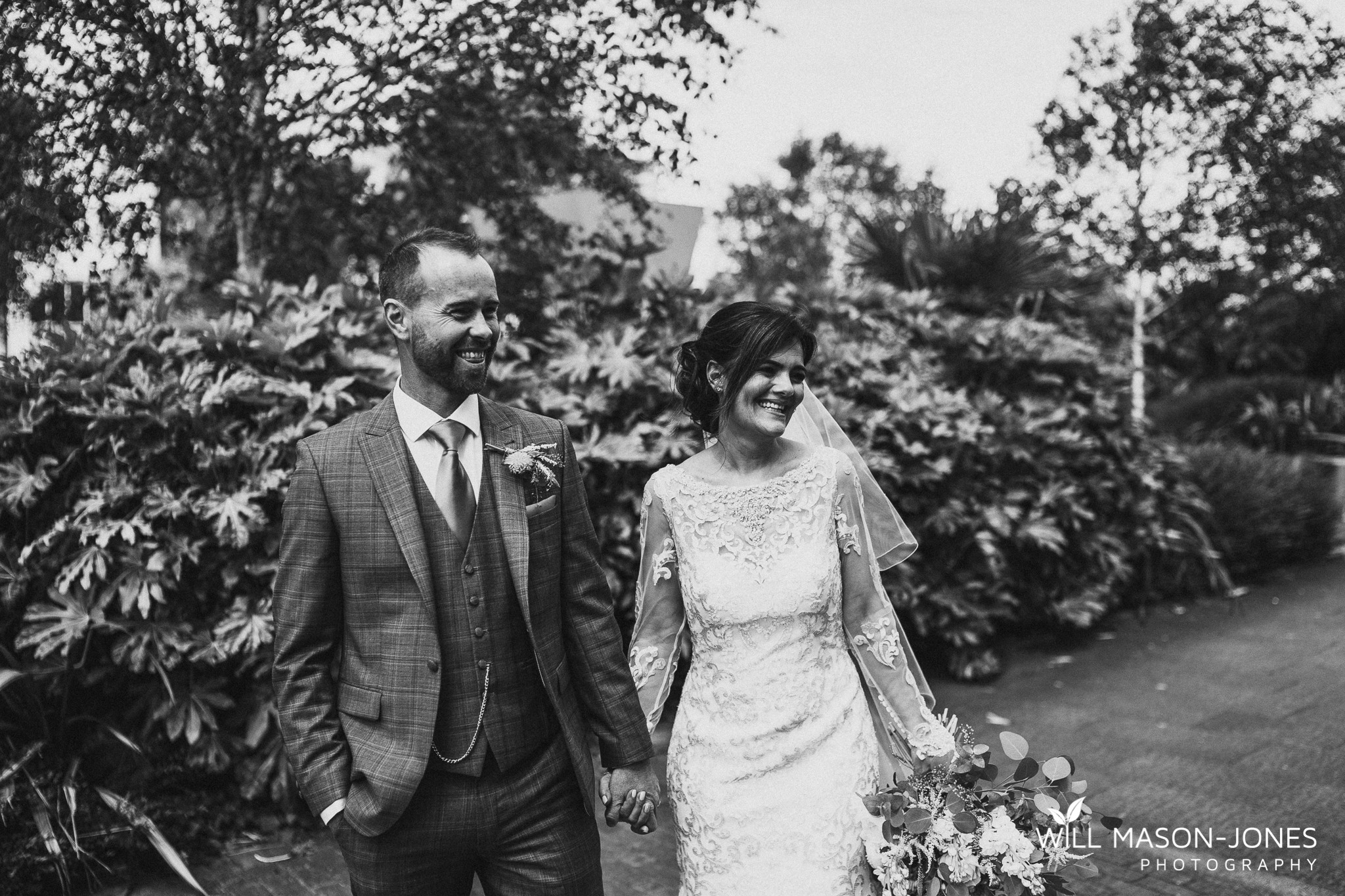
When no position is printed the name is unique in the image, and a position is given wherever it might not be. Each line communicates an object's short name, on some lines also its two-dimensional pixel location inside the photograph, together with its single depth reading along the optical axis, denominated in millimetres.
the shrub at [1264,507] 9609
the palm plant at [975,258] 9305
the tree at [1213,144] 12734
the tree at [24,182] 5105
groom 2320
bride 2854
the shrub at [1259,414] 14500
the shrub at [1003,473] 6914
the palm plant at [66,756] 4055
